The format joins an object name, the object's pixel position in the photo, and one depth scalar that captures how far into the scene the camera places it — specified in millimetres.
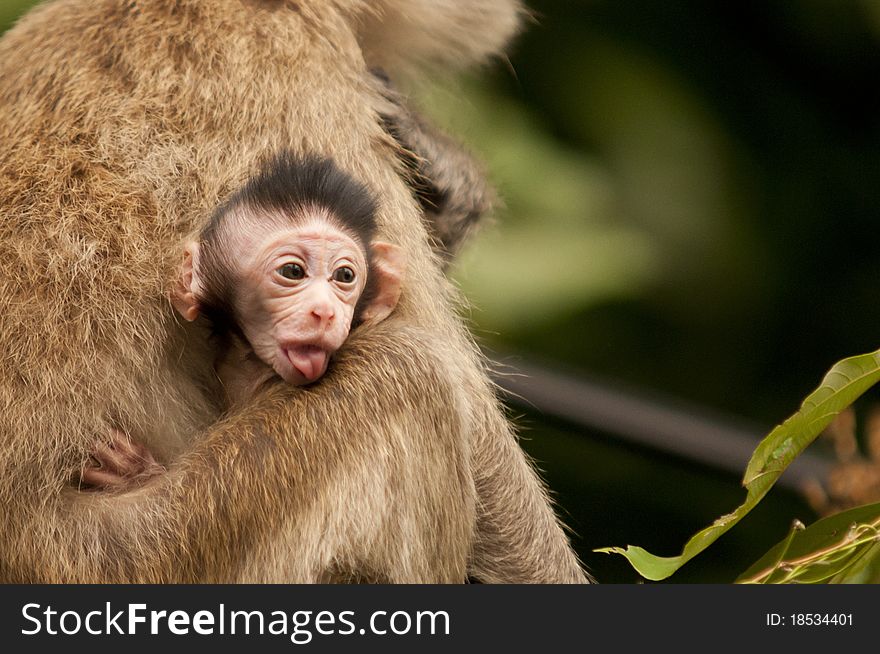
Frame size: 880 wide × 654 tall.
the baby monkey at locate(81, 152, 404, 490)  8281
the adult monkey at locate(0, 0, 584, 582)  8141
